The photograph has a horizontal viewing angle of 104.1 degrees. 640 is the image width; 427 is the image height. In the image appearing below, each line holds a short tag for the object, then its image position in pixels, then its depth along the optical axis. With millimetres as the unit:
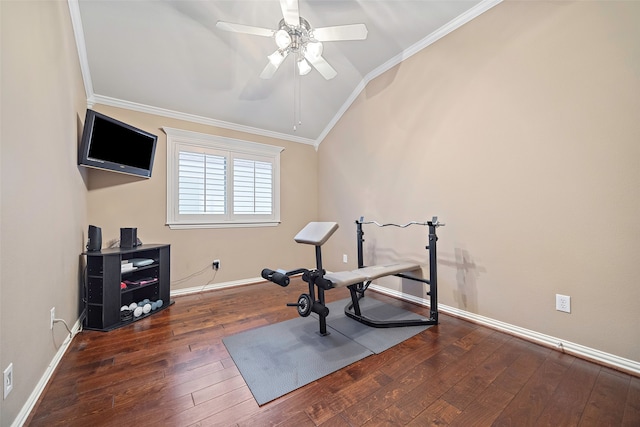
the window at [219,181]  3219
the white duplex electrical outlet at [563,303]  1874
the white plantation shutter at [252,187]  3664
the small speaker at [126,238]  2621
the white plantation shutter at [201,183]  3264
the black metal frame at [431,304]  2264
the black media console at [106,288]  2201
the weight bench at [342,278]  1967
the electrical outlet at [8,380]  1075
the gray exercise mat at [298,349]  1558
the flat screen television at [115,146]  2199
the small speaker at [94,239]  2336
